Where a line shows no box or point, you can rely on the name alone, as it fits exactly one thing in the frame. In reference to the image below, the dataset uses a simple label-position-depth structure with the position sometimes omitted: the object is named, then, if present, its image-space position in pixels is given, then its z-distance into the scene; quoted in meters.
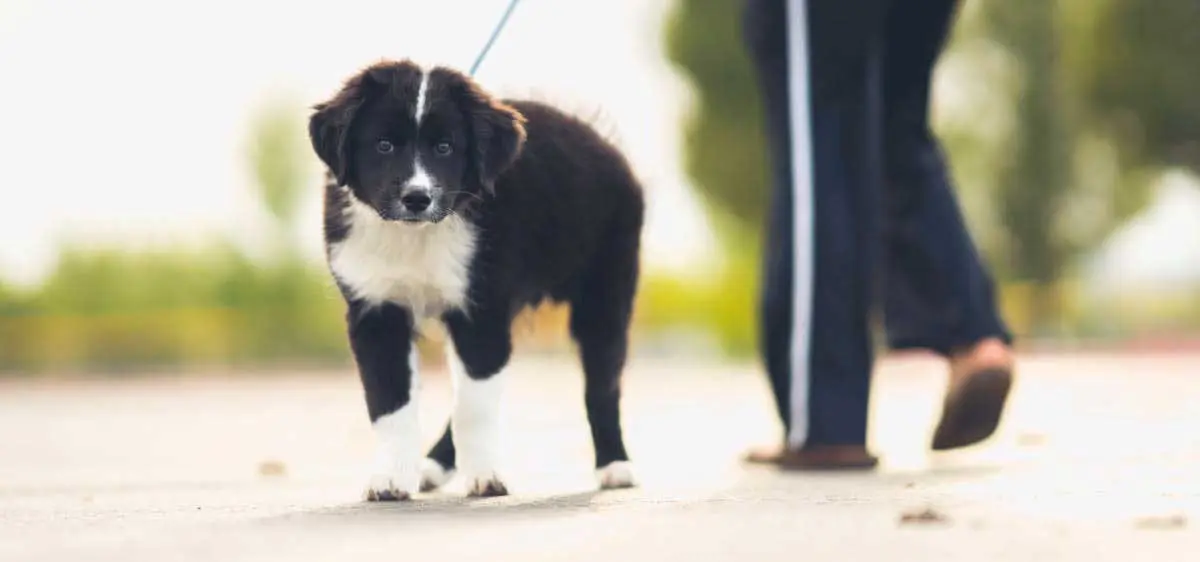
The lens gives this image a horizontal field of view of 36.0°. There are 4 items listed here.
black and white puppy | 4.82
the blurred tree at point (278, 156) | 25.31
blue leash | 5.48
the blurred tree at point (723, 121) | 26.97
